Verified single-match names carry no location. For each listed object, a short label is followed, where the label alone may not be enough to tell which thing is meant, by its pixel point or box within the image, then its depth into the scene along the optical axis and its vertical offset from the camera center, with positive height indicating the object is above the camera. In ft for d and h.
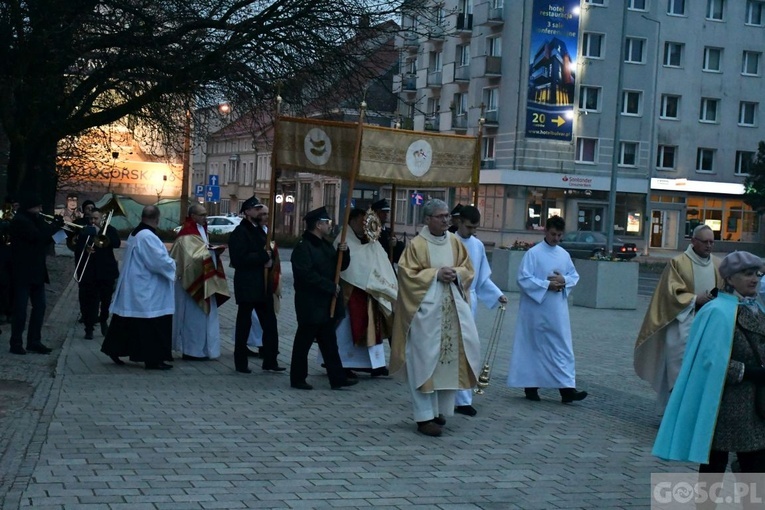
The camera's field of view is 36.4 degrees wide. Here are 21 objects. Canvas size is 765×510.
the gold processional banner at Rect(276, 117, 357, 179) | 37.68 +1.69
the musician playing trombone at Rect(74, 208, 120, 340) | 49.60 -3.81
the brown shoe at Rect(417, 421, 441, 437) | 28.89 -5.59
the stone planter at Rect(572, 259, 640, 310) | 80.53 -4.87
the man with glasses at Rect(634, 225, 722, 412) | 31.83 -2.36
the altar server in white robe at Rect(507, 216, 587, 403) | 35.94 -3.56
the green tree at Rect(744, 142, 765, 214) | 195.93 +6.64
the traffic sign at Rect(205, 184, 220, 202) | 123.03 -0.28
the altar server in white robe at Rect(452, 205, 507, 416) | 34.50 -1.62
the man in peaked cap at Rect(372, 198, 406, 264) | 38.65 -1.25
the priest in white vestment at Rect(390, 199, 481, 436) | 29.58 -3.02
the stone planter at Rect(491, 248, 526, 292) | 91.86 -4.74
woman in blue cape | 18.34 -2.40
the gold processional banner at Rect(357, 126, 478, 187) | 36.63 +1.44
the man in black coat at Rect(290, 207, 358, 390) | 35.58 -3.14
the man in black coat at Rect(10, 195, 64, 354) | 41.98 -2.85
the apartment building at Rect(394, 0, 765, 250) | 196.95 +18.10
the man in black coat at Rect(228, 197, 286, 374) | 39.52 -3.19
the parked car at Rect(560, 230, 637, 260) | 158.30 -4.29
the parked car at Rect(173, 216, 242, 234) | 169.99 -5.01
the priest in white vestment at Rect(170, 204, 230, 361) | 43.24 -3.88
